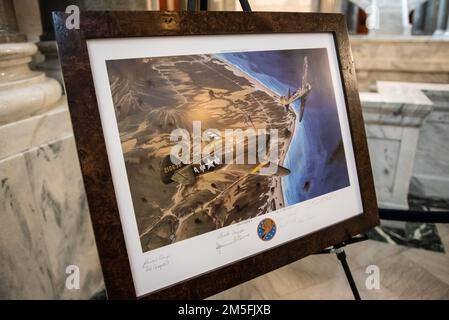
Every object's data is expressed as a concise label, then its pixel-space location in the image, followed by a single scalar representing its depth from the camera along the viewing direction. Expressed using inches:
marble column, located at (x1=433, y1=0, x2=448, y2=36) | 165.9
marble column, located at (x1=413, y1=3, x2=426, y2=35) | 197.9
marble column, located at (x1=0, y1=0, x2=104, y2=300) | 44.9
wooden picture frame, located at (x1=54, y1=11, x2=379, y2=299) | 24.7
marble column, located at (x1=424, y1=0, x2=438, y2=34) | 186.4
